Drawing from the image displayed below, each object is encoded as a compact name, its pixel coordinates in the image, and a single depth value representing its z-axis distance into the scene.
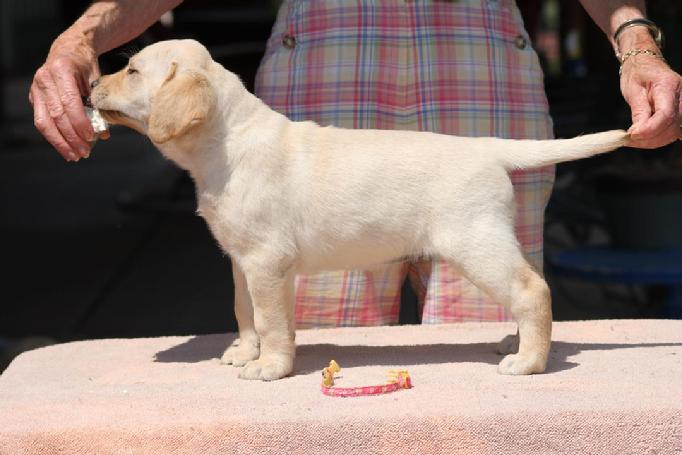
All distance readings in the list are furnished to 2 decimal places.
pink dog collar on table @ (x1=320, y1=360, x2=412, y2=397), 4.71
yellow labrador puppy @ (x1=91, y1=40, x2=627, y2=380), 4.96
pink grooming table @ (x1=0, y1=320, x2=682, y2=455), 4.34
